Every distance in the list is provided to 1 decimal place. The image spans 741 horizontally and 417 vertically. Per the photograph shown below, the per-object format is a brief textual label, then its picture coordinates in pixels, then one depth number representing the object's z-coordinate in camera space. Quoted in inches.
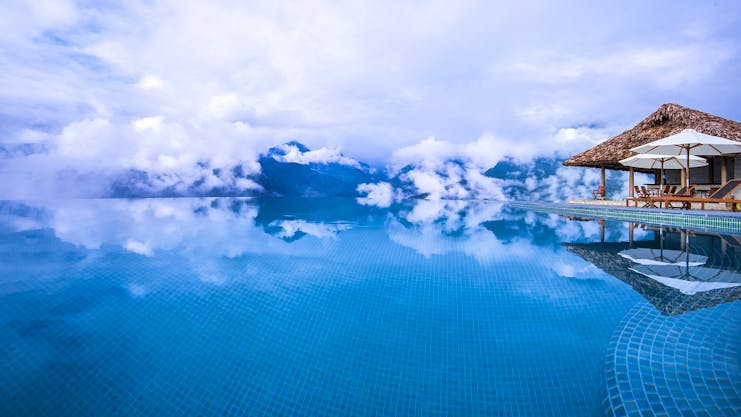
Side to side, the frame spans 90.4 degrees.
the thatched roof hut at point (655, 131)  500.3
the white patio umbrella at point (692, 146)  366.0
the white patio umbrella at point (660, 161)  438.6
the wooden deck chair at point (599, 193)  613.3
